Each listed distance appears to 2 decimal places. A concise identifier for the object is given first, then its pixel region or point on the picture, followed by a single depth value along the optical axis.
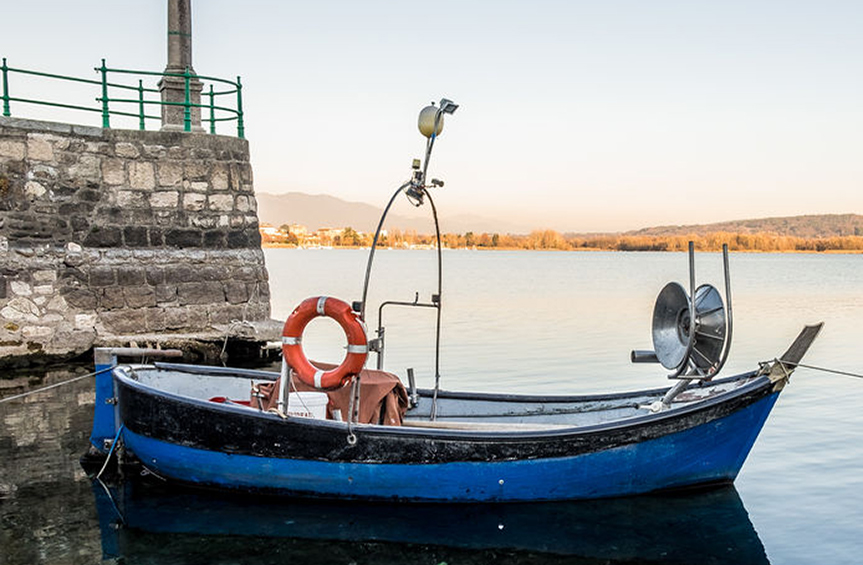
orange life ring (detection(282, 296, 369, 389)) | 6.63
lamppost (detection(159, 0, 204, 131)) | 13.42
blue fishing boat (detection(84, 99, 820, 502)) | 6.61
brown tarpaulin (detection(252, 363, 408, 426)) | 7.08
